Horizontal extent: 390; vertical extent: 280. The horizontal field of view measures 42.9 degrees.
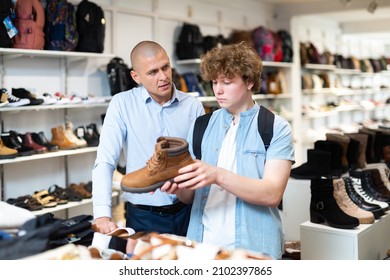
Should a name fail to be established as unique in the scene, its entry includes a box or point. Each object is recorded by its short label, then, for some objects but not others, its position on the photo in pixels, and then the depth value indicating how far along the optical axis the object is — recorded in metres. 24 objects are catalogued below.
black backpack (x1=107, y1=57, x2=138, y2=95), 4.56
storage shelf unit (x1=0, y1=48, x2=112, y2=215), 3.97
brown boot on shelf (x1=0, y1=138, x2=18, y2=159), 3.68
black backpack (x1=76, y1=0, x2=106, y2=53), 4.30
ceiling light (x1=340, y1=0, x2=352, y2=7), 6.52
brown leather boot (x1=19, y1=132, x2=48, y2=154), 3.94
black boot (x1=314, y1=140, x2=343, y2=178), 3.51
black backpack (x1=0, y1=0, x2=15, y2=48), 3.65
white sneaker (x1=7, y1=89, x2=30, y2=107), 3.71
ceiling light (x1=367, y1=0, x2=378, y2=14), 6.49
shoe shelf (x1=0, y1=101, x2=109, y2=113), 3.71
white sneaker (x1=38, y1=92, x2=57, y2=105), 3.99
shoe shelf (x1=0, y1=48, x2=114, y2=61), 3.77
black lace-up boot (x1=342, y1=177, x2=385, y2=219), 2.71
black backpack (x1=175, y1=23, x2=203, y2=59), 5.53
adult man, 2.12
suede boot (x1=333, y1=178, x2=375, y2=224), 2.56
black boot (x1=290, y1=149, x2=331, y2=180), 3.26
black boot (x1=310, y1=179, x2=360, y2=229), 2.46
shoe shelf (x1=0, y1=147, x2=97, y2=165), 3.75
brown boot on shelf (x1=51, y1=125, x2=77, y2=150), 4.19
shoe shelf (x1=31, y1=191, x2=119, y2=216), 3.89
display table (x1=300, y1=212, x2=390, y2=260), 2.42
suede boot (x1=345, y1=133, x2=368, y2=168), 3.77
